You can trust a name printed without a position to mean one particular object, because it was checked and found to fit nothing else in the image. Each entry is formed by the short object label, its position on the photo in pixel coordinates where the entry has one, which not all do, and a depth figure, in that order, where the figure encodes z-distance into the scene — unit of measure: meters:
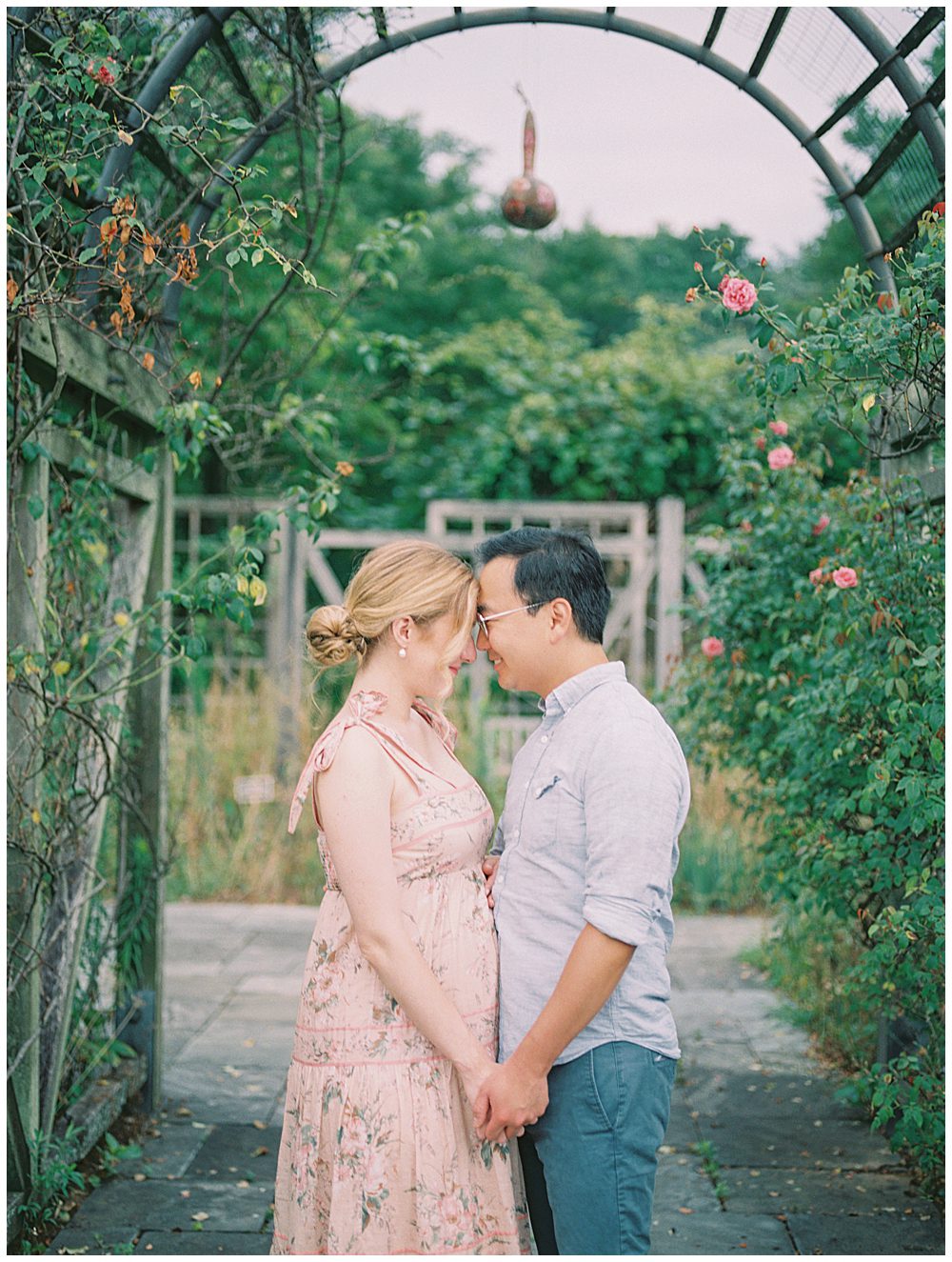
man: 1.78
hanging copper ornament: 3.55
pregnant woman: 1.88
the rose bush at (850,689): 2.53
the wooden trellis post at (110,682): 2.68
